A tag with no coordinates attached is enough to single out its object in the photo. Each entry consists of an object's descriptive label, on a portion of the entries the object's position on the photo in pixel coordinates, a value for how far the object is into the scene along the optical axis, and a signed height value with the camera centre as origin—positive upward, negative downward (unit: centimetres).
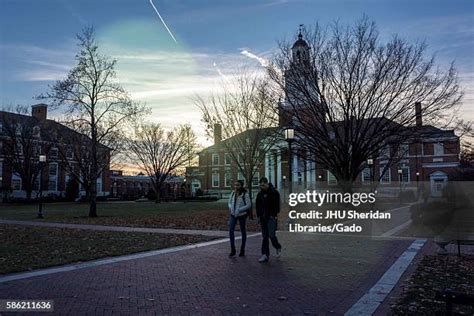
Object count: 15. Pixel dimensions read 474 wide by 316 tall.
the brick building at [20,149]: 5500 +539
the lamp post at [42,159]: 2858 +202
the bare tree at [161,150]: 5712 +525
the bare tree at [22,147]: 5481 +564
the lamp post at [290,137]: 1732 +212
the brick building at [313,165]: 2392 +283
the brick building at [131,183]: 10694 +126
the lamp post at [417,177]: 5709 +127
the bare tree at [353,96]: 2234 +502
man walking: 993 -56
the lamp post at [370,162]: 2839 +165
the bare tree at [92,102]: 2633 +570
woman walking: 1034 -56
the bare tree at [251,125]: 2423 +375
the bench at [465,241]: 1088 -149
